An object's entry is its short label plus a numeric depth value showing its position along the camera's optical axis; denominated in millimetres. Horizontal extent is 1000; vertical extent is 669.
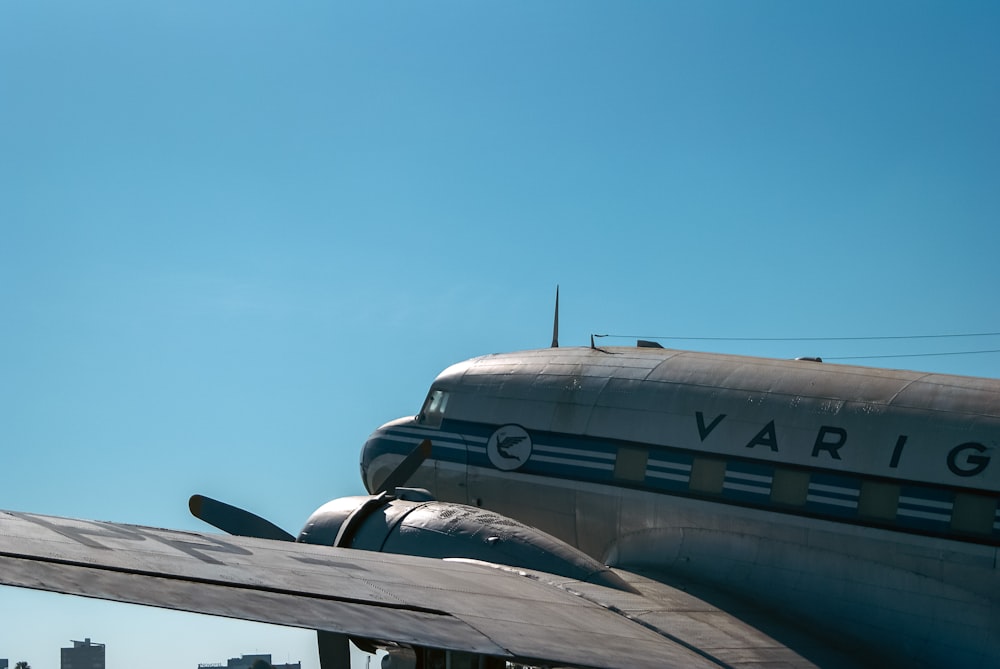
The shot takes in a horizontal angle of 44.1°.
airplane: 8867
